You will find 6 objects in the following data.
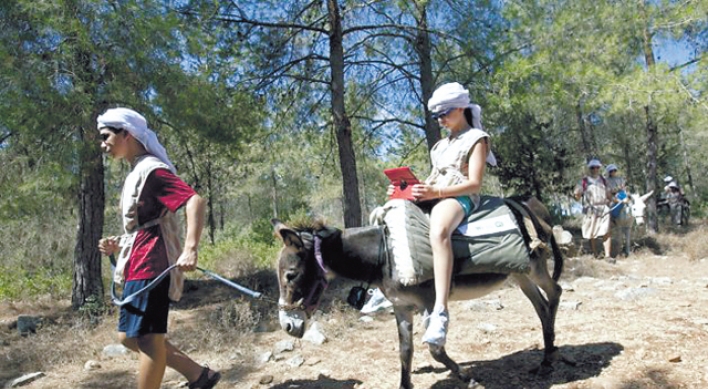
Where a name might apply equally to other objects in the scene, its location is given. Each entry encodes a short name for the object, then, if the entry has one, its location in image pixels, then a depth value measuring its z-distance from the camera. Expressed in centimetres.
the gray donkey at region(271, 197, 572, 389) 314
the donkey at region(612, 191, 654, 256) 995
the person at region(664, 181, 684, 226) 1606
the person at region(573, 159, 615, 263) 973
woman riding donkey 293
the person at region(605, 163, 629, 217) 980
